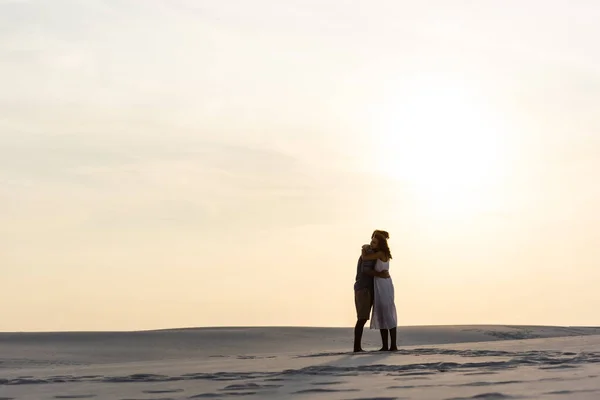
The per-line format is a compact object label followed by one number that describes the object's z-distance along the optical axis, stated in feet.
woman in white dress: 51.80
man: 51.99
